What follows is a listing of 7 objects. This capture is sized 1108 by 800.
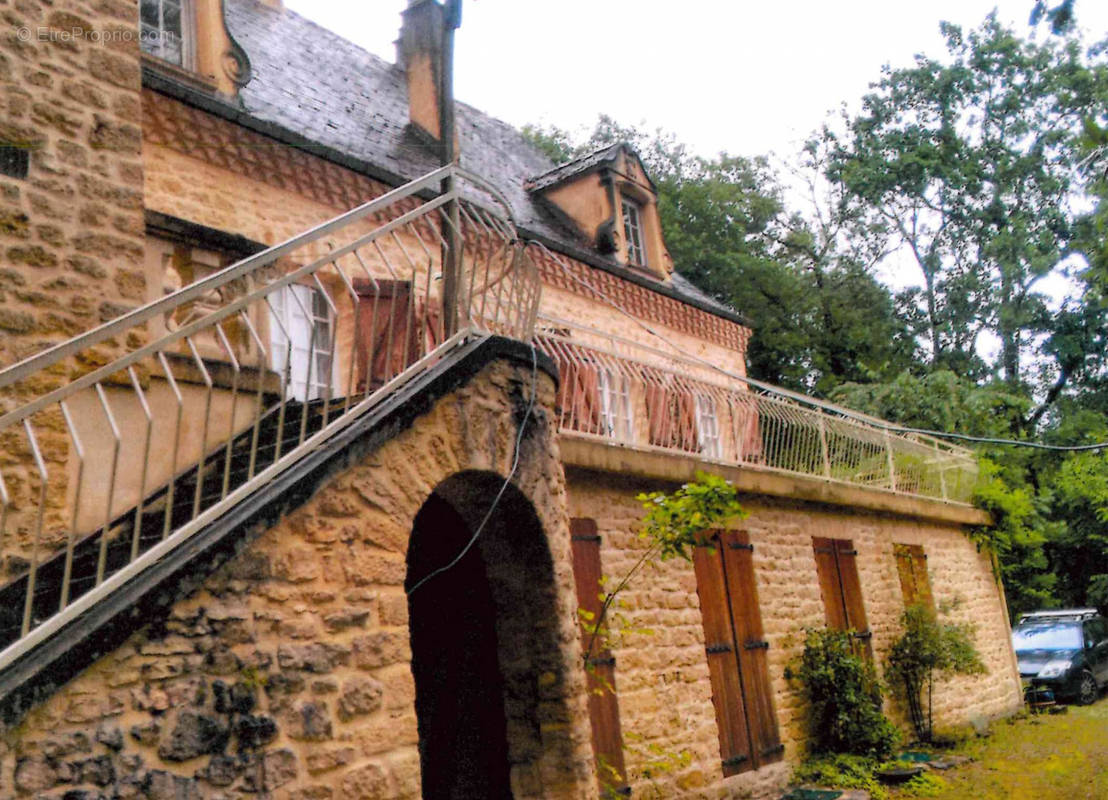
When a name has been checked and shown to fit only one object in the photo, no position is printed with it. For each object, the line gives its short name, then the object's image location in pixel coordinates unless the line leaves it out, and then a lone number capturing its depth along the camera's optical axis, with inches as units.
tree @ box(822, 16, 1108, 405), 999.6
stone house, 124.1
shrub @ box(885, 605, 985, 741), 433.7
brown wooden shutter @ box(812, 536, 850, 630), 401.1
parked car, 601.6
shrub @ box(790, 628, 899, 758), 365.1
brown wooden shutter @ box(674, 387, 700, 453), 342.0
